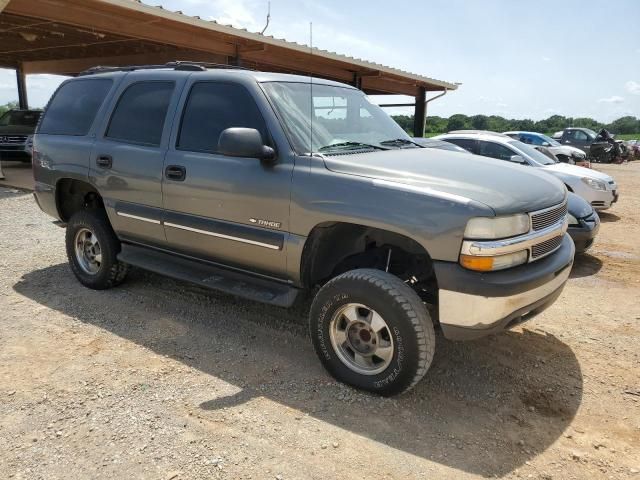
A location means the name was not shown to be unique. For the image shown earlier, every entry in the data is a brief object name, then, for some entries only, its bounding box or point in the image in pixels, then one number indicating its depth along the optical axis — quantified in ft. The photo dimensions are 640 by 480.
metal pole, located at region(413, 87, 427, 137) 60.85
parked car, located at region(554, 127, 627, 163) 82.69
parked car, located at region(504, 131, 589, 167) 50.27
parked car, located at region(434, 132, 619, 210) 29.35
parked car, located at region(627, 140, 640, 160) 93.73
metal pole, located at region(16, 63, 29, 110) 61.87
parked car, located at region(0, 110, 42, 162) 46.78
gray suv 9.39
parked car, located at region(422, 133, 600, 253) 19.66
